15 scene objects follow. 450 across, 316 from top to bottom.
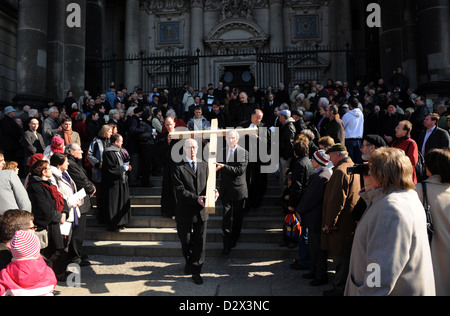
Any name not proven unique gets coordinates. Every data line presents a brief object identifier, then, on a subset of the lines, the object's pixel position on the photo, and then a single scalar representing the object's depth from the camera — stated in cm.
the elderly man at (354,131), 881
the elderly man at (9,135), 1002
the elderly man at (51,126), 922
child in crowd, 320
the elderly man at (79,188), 600
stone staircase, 650
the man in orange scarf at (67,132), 824
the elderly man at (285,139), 770
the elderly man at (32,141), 911
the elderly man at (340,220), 476
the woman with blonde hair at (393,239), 251
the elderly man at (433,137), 707
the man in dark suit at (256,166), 770
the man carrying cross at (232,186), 629
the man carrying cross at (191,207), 545
